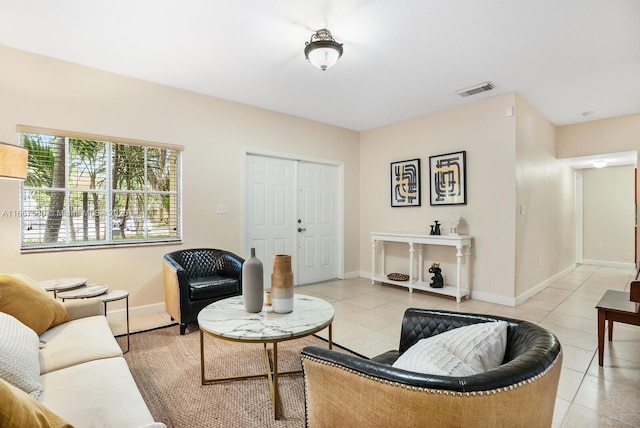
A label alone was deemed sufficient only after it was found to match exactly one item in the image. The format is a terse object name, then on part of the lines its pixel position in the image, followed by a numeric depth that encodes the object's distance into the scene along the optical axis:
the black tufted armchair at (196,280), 2.97
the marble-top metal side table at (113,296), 2.45
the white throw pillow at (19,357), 1.16
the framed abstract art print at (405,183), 4.86
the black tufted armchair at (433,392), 0.80
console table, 4.09
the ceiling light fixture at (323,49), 2.58
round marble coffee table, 1.73
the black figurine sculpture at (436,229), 4.44
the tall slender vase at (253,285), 2.05
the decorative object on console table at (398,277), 4.78
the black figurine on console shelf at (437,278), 4.37
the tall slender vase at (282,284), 2.03
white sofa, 1.12
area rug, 1.76
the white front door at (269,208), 4.47
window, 3.05
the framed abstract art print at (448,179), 4.32
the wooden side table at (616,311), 2.19
